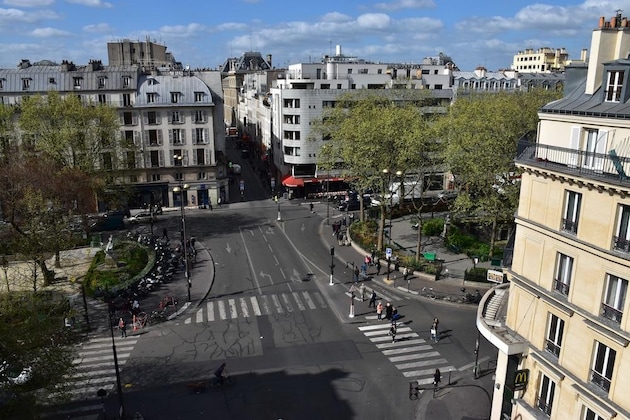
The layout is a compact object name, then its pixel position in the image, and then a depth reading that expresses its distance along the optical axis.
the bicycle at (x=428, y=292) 36.97
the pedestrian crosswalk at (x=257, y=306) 34.16
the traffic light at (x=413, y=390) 24.25
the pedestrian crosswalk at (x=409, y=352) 27.59
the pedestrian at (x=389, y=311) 33.25
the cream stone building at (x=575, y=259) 16.89
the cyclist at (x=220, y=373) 25.72
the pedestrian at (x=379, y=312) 33.66
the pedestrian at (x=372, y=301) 35.47
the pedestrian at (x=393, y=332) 30.72
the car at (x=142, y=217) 57.31
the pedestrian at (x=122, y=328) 31.58
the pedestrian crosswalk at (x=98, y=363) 26.21
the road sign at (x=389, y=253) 39.58
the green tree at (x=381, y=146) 43.53
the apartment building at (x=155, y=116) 59.75
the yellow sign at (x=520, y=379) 21.18
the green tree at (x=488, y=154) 40.62
